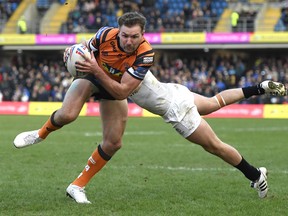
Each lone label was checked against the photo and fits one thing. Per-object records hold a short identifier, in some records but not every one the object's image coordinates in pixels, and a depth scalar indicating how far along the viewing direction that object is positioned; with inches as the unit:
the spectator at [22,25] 2550.9
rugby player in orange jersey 484.7
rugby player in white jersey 503.8
